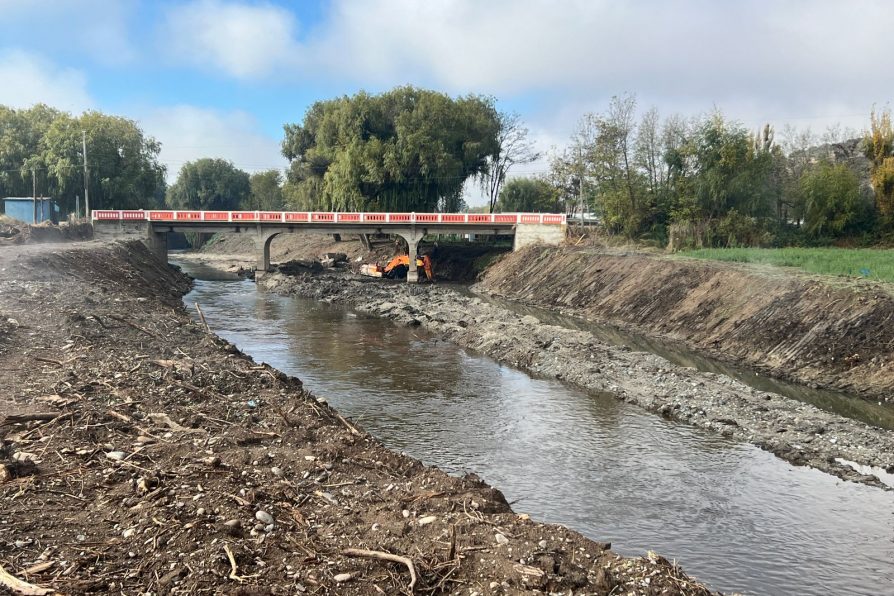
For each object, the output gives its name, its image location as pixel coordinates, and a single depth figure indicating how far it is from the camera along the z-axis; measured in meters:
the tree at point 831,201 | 45.97
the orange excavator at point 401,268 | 59.38
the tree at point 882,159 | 45.78
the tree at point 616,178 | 52.75
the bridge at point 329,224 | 55.97
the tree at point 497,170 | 69.38
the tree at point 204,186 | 108.31
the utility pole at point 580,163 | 61.25
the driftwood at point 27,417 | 11.20
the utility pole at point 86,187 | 57.50
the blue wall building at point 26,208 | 59.81
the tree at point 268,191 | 110.25
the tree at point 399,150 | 62.59
